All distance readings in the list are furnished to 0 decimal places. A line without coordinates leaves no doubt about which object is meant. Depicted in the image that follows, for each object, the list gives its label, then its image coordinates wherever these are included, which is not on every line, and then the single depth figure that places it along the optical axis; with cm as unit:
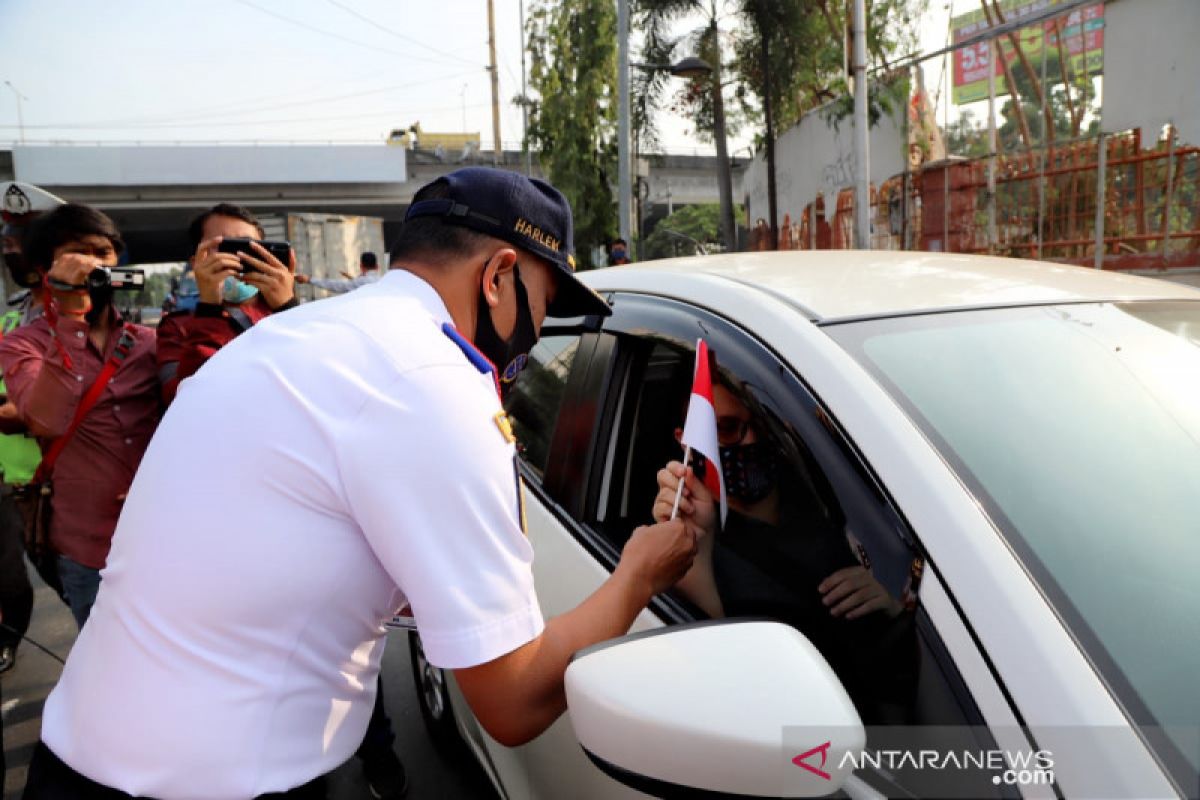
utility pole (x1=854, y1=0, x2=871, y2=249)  1158
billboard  1017
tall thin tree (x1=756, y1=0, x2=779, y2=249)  1661
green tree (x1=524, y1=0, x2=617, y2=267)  1853
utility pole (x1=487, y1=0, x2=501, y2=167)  3517
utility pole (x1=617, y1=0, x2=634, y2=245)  1505
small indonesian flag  148
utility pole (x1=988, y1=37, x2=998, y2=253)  1138
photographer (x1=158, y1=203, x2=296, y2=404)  268
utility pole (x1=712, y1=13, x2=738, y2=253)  1784
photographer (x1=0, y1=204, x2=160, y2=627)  275
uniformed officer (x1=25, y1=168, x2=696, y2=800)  109
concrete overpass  3089
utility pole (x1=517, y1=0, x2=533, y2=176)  2016
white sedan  99
